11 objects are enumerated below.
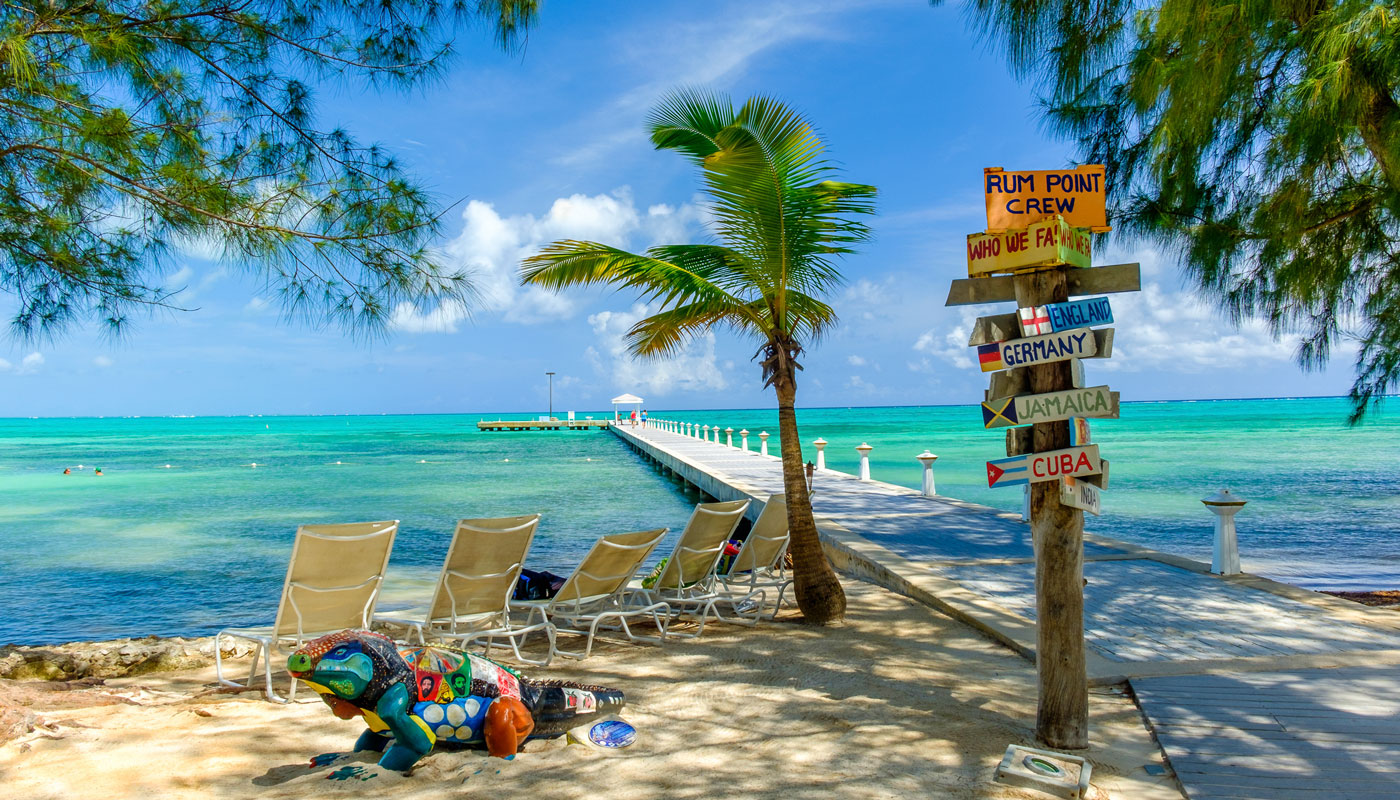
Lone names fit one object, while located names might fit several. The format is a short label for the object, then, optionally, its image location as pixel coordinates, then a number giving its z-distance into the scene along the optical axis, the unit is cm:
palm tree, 553
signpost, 332
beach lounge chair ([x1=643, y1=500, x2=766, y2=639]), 574
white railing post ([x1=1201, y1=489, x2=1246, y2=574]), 681
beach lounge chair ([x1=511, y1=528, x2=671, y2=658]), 513
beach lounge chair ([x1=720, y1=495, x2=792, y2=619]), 637
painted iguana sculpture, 292
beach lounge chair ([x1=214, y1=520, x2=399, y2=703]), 430
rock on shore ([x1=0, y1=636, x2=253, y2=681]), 505
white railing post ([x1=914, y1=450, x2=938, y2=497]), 1373
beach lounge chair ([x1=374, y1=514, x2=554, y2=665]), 472
